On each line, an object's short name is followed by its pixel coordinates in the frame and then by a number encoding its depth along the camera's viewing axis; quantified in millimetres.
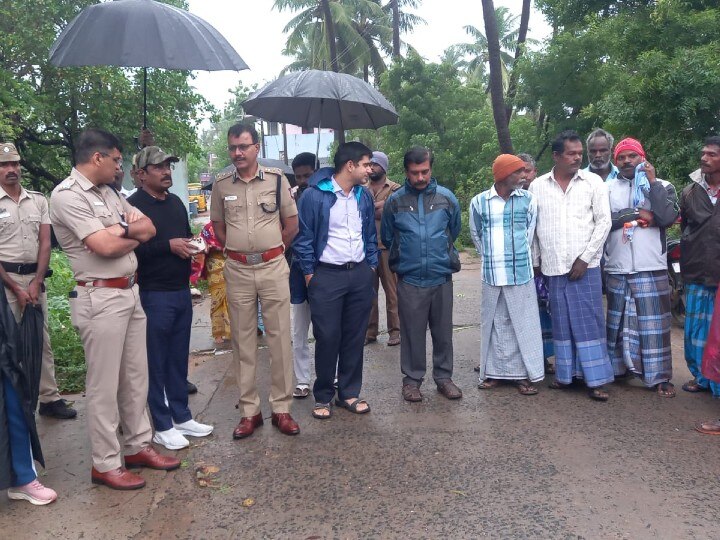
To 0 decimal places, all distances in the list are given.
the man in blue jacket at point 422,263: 4773
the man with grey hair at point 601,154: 4996
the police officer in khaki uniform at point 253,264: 4211
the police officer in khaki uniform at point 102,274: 3430
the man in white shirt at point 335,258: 4504
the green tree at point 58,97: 12352
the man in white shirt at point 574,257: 4723
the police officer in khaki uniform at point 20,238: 4277
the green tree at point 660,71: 7430
